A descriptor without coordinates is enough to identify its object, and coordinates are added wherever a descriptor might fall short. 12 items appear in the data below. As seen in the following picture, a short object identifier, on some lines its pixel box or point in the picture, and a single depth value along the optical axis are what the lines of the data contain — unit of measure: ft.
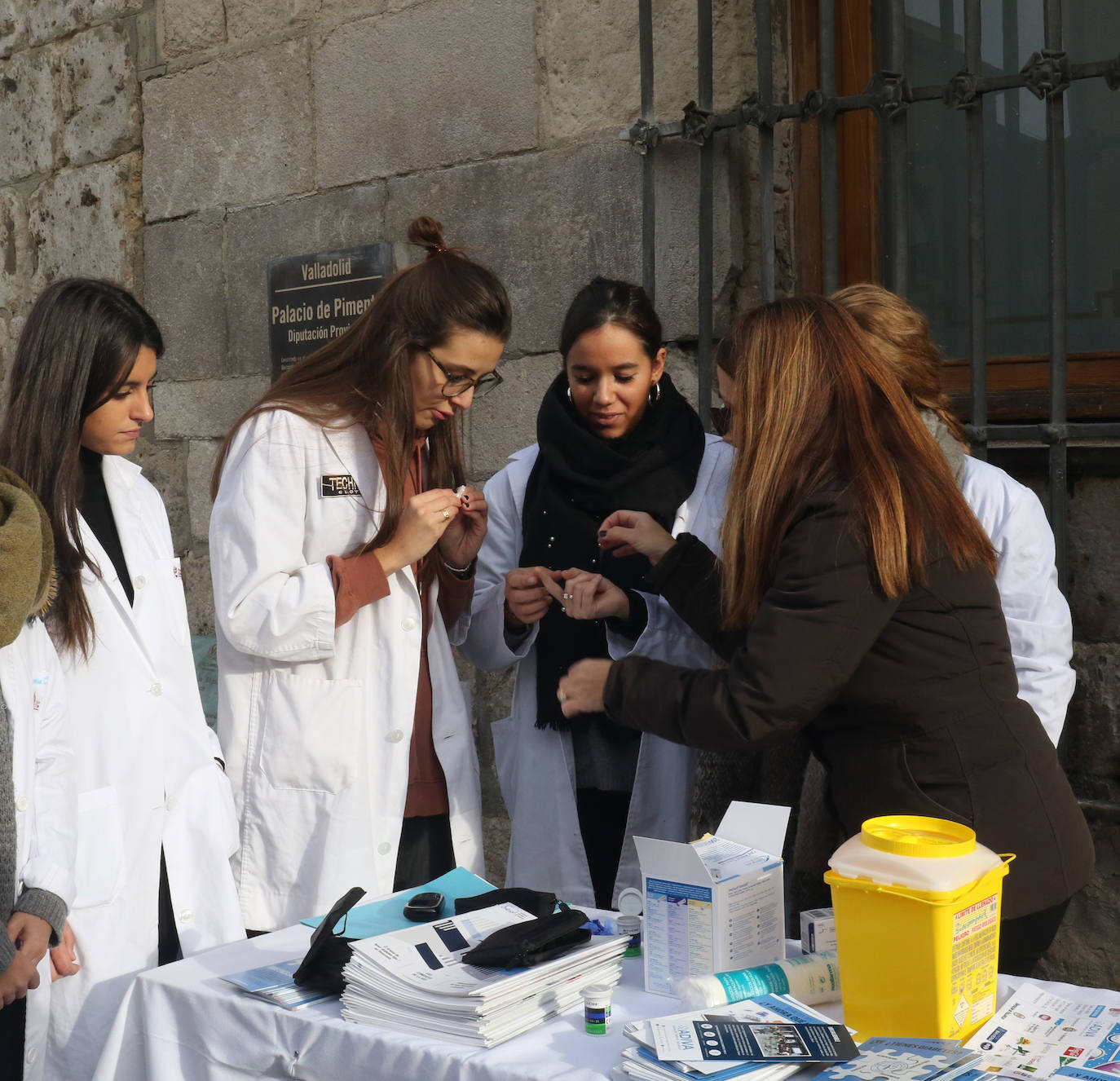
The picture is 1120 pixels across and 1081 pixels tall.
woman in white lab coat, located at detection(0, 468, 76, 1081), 6.32
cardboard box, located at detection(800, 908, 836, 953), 5.65
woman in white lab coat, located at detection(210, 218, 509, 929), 8.21
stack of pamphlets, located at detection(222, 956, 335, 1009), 5.54
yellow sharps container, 4.84
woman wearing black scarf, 8.96
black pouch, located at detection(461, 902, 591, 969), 5.35
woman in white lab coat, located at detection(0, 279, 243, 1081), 7.09
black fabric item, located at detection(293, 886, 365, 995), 5.56
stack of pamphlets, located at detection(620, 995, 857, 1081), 4.59
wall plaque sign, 13.60
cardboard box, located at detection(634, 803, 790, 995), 5.37
